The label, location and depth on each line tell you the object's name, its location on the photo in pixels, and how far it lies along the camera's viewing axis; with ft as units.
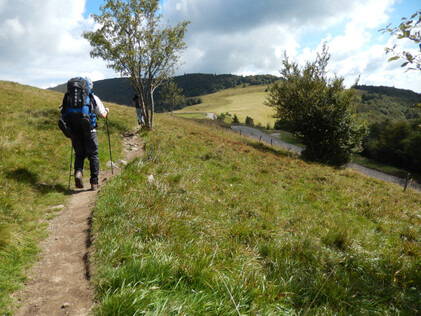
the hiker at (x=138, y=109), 62.56
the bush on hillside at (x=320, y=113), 82.53
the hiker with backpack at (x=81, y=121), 21.68
